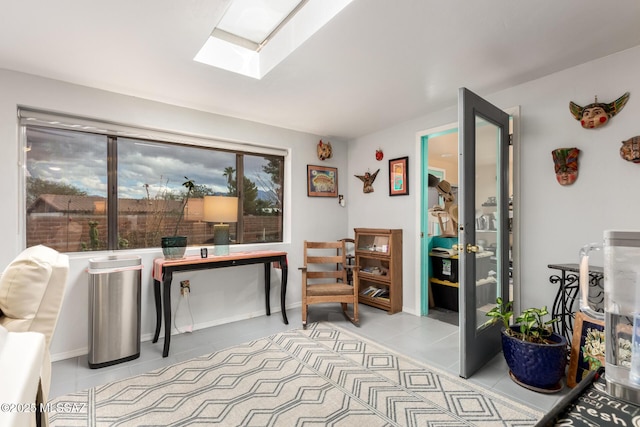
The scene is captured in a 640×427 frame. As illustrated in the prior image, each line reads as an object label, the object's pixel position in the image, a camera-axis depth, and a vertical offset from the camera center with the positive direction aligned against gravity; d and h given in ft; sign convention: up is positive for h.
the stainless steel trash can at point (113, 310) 7.72 -2.53
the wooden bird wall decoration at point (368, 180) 13.19 +1.45
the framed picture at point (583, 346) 6.06 -2.78
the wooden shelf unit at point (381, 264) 11.75 -2.15
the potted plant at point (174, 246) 9.23 -1.00
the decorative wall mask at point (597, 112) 6.79 +2.32
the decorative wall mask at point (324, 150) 13.34 +2.79
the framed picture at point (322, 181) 13.15 +1.43
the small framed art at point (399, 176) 11.81 +1.45
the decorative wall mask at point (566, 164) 7.39 +1.17
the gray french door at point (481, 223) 7.00 -0.29
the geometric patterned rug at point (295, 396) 5.67 -3.88
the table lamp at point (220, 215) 9.66 -0.04
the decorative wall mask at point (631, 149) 6.51 +1.35
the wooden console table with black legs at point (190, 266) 8.46 -1.62
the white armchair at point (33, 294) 4.30 -1.18
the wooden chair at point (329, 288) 10.22 -2.64
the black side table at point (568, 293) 6.57 -1.95
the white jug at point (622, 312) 2.11 -0.74
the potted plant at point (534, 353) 6.32 -3.02
